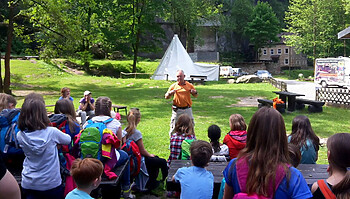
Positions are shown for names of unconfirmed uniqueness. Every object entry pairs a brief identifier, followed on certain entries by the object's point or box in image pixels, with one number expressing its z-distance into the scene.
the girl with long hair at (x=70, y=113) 4.57
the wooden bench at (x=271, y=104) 14.52
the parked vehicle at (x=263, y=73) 44.52
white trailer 26.53
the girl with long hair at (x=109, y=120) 4.61
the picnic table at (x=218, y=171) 3.92
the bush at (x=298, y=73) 50.28
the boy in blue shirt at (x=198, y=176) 3.66
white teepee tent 31.27
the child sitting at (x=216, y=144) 4.94
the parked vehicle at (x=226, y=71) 43.13
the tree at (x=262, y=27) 57.56
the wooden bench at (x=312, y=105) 14.57
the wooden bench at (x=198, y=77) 30.16
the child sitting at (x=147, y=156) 5.25
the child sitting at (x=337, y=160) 2.65
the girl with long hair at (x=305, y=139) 4.73
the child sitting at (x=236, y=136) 4.95
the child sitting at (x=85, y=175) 3.00
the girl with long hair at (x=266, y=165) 2.19
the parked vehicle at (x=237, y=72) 43.75
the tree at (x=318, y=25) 47.72
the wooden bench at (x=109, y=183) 4.13
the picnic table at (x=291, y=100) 14.99
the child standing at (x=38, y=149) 3.68
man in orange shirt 8.20
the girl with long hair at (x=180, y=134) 5.14
